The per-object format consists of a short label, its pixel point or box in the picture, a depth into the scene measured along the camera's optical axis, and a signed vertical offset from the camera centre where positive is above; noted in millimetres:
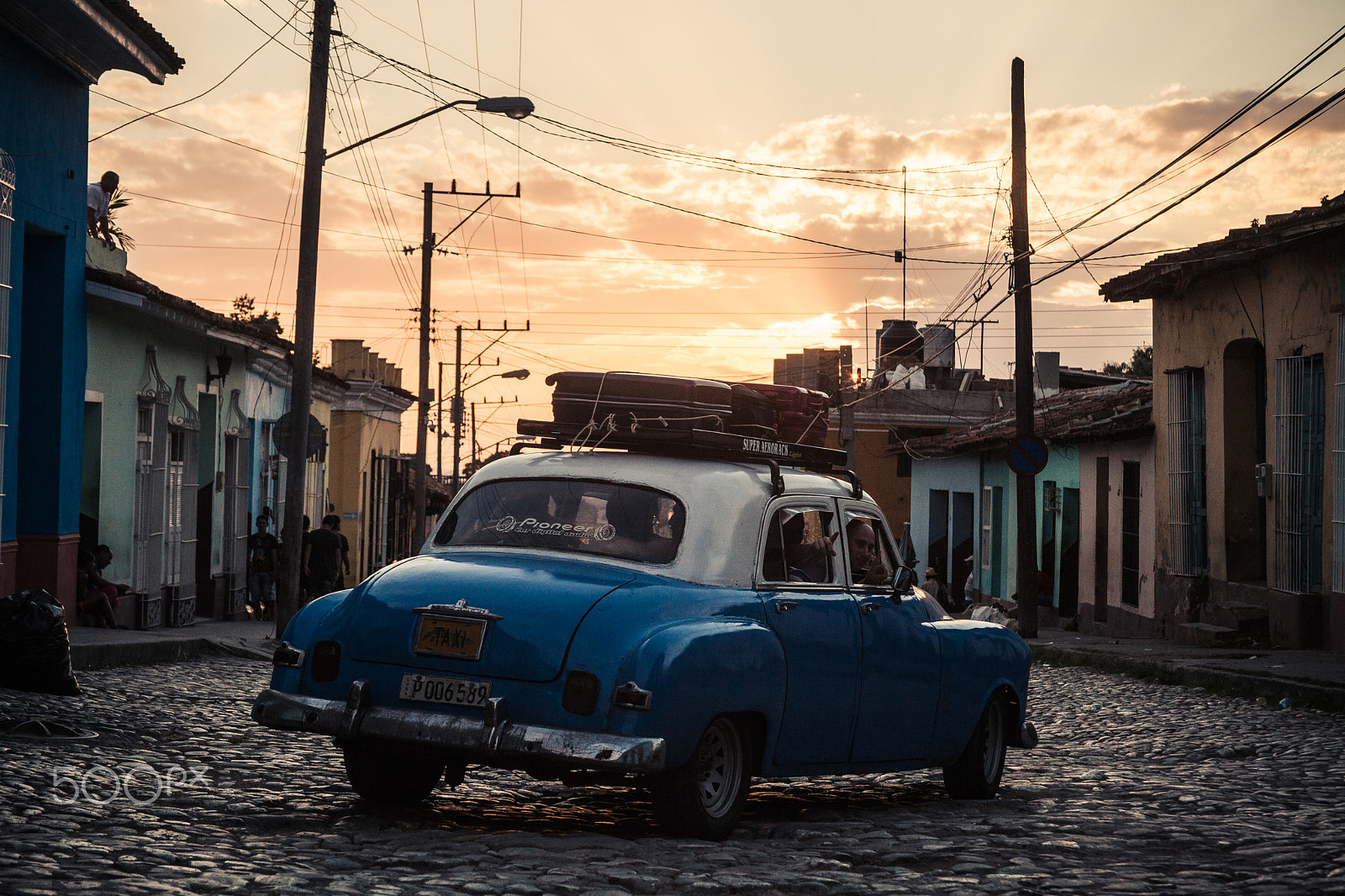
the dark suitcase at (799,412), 10984 +827
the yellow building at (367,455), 42438 +1844
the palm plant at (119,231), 27500 +5097
